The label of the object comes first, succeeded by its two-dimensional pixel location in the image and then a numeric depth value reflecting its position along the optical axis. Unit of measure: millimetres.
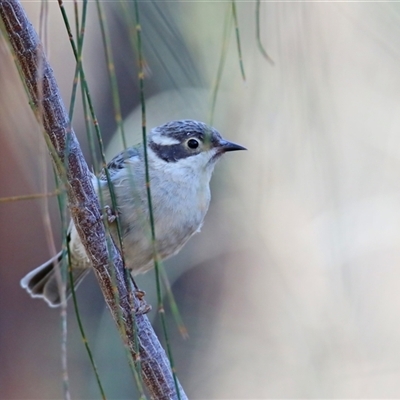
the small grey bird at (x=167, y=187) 3193
